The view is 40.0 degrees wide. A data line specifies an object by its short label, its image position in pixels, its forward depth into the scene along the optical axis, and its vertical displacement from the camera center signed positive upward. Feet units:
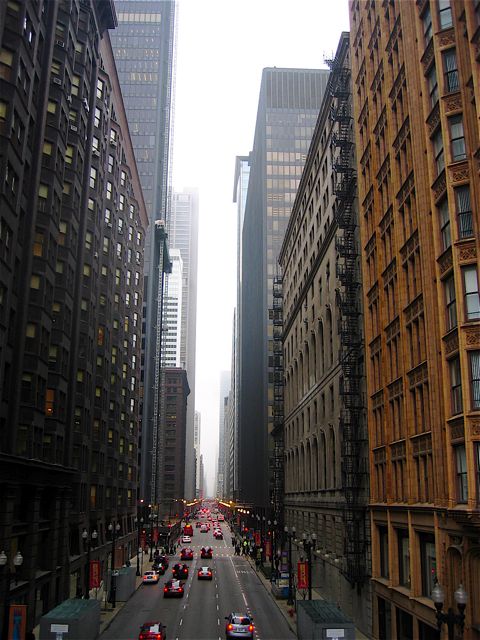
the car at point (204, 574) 221.05 -31.86
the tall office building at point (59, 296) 119.24 +43.06
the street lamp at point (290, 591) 161.17 -27.39
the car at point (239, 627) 118.32 -26.51
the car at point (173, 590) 177.58 -29.66
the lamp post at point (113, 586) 160.07 -26.62
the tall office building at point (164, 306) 580.30 +151.26
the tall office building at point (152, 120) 434.71 +254.56
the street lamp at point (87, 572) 136.44 -19.19
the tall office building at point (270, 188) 397.60 +177.63
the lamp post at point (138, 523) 313.57 -22.02
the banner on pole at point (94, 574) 140.87 -20.31
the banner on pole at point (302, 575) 144.81 -21.28
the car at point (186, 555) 298.17 -34.50
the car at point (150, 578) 209.36 -31.26
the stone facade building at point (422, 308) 83.66 +24.92
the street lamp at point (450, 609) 66.39 -13.02
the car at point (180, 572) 213.25 -30.36
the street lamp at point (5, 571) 84.12 -12.11
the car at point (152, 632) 109.50 -25.30
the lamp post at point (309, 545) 135.79 -14.06
